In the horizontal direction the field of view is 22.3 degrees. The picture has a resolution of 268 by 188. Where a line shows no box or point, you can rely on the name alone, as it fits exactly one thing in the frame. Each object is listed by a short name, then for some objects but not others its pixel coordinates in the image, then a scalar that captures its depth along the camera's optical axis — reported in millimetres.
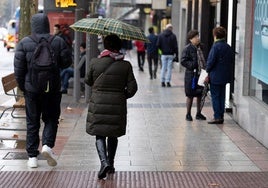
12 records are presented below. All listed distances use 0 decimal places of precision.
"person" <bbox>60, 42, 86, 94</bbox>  16781
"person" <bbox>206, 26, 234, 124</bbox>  12016
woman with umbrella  7844
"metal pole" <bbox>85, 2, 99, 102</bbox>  15352
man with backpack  8117
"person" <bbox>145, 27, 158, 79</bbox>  23094
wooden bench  11453
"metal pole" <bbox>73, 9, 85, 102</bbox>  15403
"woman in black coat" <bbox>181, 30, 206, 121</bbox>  12328
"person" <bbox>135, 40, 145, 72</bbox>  27327
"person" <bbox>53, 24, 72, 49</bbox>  16467
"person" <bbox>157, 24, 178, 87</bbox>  20031
